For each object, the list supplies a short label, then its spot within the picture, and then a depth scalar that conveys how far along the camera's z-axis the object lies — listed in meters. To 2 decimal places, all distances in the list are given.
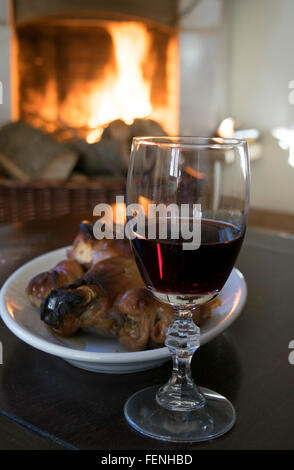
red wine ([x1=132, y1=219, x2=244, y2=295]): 0.42
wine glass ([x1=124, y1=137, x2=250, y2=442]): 0.42
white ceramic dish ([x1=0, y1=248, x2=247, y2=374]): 0.46
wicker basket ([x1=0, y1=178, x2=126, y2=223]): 1.85
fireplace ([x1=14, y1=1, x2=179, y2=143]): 3.58
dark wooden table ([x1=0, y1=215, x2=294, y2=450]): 0.40
